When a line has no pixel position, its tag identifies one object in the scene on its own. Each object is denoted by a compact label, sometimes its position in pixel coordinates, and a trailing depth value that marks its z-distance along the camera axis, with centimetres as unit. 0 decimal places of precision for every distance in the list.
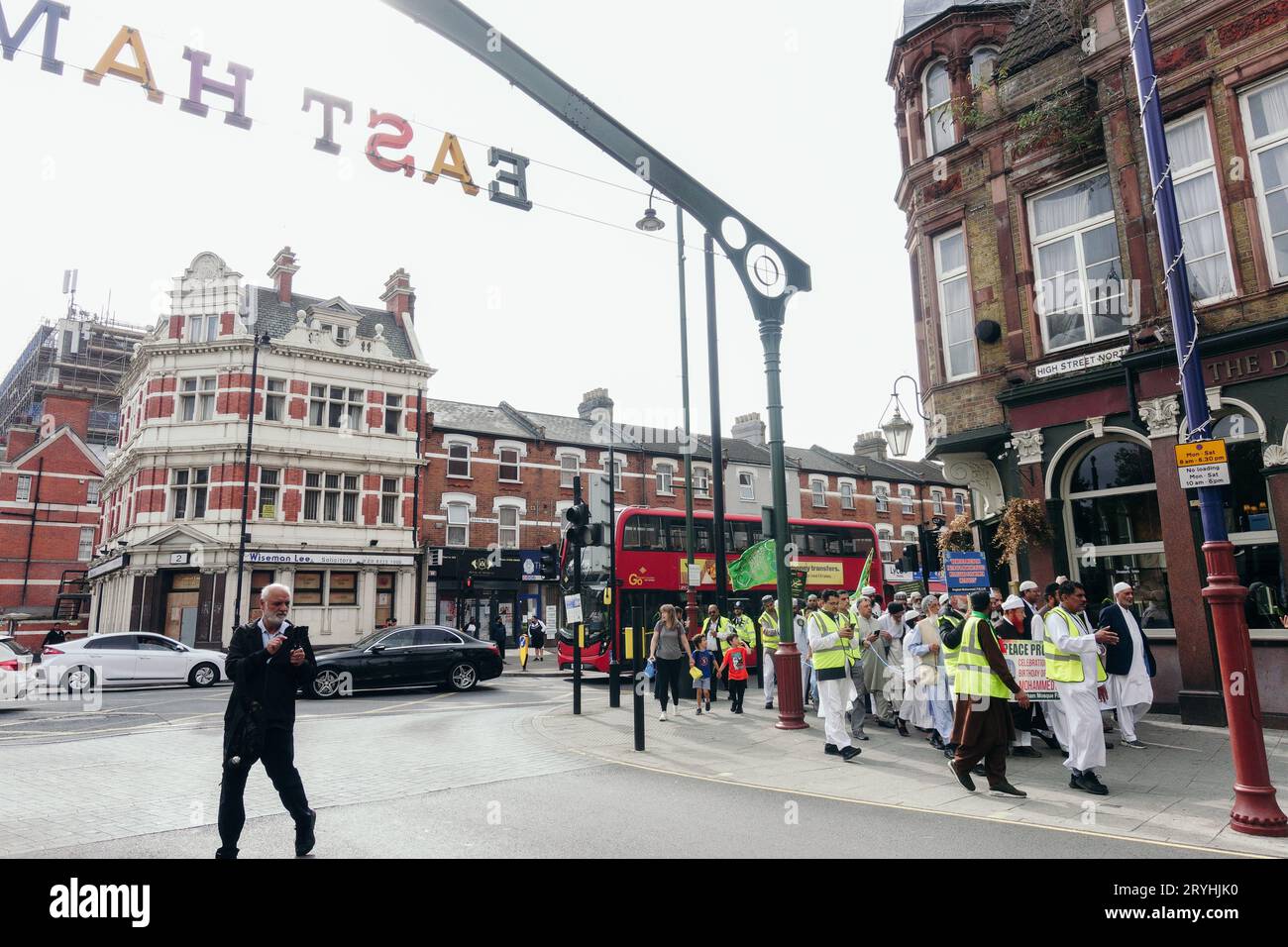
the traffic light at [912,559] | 1552
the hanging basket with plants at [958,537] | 1435
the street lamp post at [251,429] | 2831
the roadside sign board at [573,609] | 1349
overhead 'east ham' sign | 634
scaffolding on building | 5122
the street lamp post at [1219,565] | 575
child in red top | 1302
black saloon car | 1664
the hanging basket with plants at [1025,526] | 1240
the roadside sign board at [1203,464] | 625
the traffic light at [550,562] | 1458
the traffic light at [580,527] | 1205
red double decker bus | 2117
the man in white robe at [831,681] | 930
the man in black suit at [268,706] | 508
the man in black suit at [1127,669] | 928
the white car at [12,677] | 1430
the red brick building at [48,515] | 4259
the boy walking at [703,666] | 1331
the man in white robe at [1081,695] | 741
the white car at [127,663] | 1792
